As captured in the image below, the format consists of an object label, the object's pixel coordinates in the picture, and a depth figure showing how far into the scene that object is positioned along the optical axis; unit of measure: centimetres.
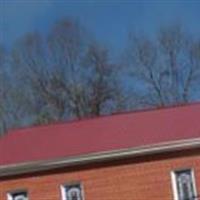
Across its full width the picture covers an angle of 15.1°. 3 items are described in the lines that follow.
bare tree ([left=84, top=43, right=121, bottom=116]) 5491
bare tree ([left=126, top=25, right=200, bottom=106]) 5466
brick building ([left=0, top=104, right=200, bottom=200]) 3078
